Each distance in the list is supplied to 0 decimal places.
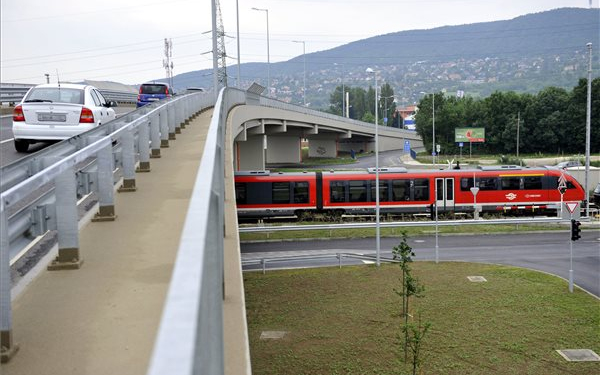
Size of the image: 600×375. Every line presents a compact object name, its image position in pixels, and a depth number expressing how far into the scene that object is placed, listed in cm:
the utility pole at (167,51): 10949
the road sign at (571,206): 2469
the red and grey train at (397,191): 3797
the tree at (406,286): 1526
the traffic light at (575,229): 2377
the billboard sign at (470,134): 8781
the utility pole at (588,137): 3625
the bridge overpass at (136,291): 172
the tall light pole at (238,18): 4912
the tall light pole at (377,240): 2674
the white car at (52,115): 1360
